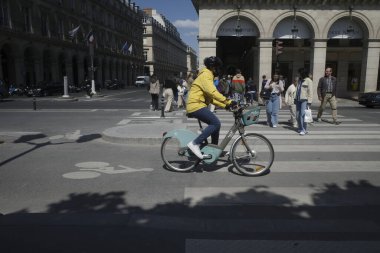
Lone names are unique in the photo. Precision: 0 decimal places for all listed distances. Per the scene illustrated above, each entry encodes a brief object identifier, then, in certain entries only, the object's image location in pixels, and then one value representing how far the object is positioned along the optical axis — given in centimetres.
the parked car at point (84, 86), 4878
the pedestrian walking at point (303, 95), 973
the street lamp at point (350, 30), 2402
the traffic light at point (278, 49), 2045
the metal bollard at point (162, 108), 1299
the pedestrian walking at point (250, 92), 2086
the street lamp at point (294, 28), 2353
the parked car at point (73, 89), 4404
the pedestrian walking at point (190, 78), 1550
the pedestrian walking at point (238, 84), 1548
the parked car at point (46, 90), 3291
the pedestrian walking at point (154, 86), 1636
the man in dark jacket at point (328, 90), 1165
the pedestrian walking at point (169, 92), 1602
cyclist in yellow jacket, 567
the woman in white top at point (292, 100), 1120
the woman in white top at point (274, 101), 1119
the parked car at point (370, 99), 1942
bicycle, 572
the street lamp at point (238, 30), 2358
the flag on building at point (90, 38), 3388
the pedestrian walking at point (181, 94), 1784
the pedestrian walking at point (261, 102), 2177
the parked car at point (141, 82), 6947
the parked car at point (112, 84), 5588
